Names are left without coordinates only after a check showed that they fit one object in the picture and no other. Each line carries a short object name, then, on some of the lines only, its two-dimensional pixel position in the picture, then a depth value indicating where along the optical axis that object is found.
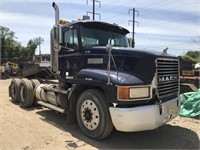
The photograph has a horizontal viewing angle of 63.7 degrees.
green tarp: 4.76
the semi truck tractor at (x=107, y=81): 3.05
